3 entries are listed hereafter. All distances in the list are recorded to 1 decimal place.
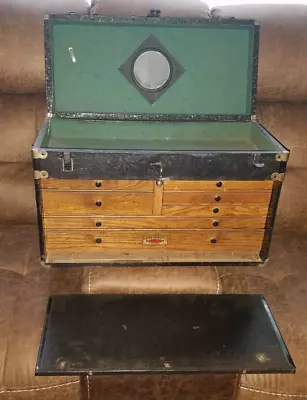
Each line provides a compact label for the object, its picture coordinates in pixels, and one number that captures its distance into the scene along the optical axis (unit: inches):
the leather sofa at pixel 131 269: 52.7
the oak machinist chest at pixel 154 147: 58.1
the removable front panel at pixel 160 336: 50.2
